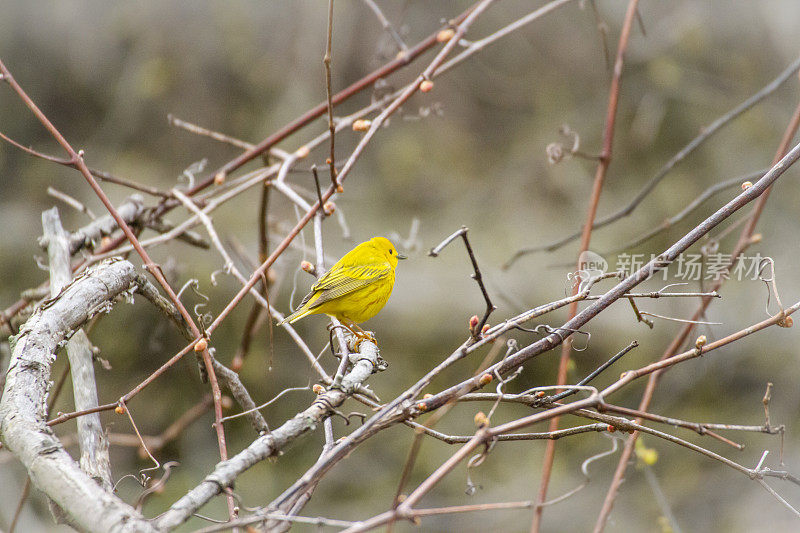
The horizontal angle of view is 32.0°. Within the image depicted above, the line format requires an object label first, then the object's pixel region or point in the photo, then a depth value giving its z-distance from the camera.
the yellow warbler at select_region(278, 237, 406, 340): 5.01
